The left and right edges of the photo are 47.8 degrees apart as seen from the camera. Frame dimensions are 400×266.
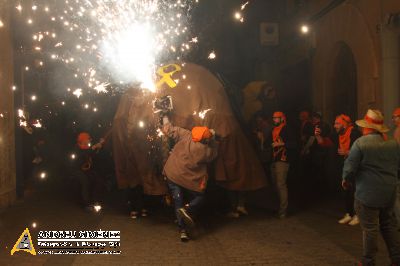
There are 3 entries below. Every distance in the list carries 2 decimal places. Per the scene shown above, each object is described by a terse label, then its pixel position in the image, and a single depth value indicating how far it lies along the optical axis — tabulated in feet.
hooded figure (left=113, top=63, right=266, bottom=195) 27.63
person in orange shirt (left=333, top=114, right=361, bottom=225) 25.20
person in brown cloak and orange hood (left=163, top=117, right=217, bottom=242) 23.77
